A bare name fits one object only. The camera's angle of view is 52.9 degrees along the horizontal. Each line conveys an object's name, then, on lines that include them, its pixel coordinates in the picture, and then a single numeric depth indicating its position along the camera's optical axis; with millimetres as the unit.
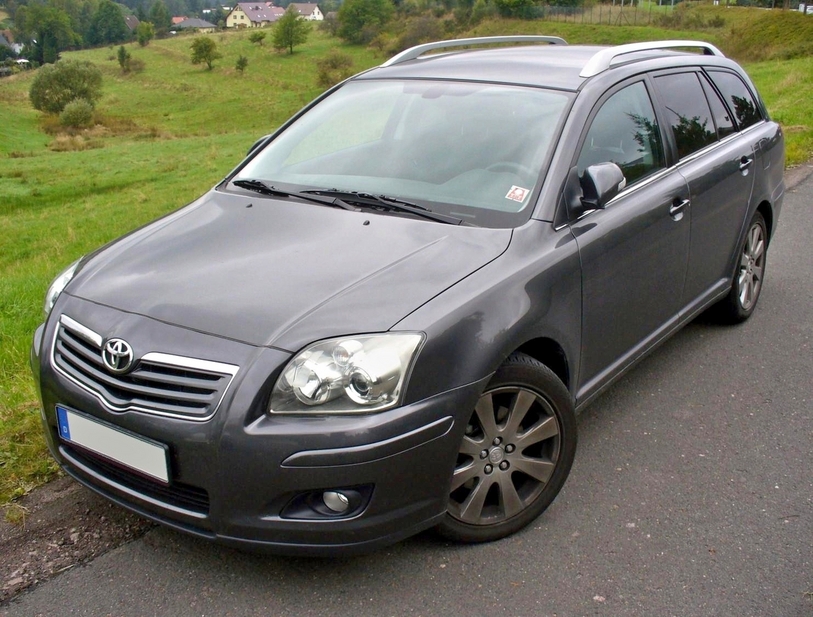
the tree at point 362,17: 94125
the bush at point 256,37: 104000
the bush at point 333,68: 74869
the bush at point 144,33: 120938
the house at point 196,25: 150062
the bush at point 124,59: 95125
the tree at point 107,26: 135125
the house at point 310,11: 163250
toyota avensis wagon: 2516
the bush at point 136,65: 95438
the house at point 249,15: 159500
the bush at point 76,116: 59156
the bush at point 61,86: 66500
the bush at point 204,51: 91500
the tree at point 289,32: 95125
